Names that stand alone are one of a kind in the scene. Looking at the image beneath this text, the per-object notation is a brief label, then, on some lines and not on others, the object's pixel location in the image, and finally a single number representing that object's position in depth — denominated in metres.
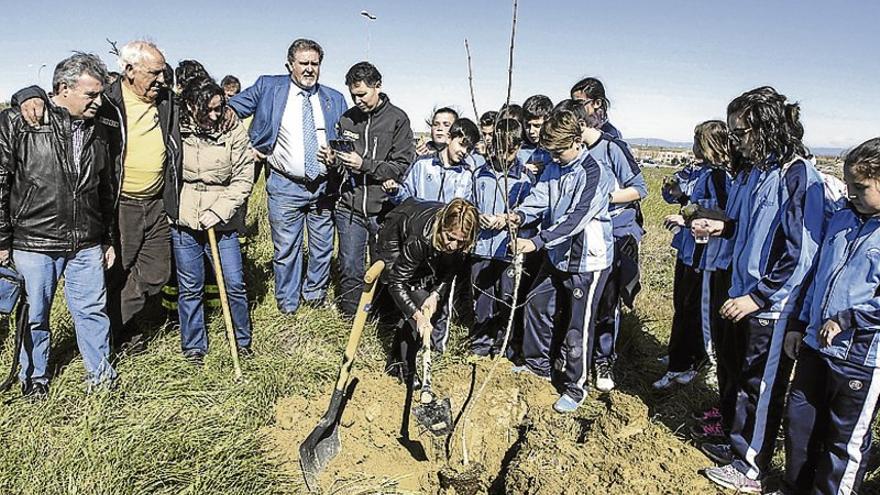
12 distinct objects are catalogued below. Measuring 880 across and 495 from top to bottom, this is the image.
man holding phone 4.39
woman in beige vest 3.69
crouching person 3.01
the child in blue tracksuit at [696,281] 3.74
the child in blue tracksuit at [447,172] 4.04
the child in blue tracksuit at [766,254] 2.65
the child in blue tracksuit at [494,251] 4.07
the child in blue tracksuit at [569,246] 3.48
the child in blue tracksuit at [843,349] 2.33
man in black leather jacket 3.03
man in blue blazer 4.42
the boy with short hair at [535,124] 4.34
